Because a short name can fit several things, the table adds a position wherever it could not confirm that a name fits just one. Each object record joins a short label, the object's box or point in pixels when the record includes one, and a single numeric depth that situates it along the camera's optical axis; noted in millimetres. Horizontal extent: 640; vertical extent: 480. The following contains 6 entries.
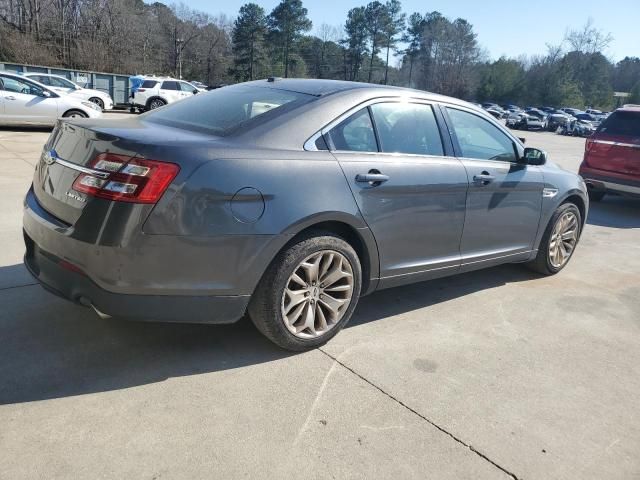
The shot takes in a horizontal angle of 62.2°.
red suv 8359
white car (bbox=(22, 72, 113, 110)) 20000
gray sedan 2566
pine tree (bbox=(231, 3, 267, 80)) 70562
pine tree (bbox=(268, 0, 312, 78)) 73250
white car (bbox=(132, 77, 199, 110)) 23297
